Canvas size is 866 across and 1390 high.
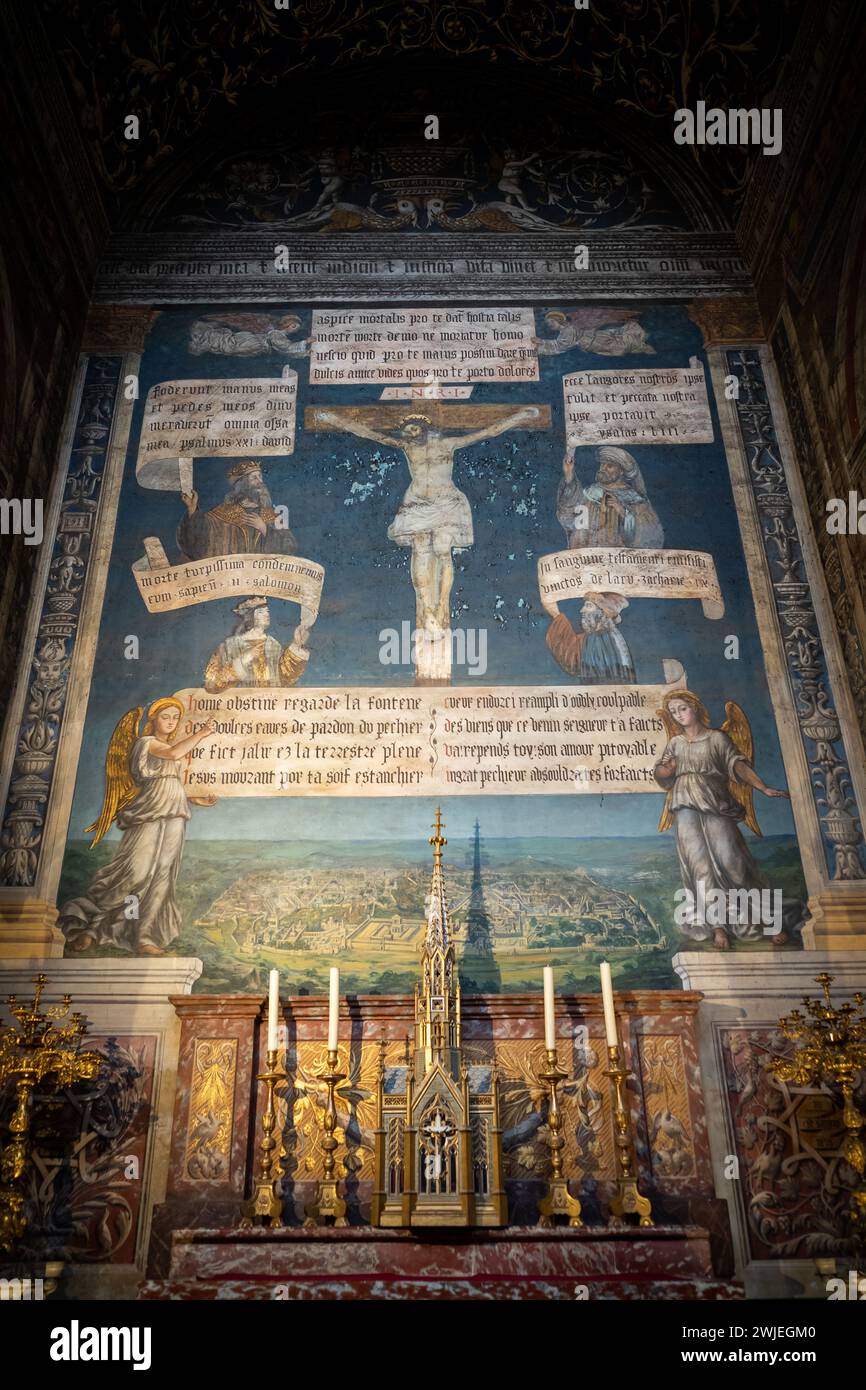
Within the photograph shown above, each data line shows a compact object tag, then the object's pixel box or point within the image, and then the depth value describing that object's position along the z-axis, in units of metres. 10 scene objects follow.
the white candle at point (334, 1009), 6.40
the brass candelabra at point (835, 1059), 6.12
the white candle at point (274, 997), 6.47
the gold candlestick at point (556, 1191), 6.17
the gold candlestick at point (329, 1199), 6.20
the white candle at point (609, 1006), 6.39
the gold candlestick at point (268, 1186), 6.16
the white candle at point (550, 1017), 6.39
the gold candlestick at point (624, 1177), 6.16
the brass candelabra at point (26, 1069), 6.08
